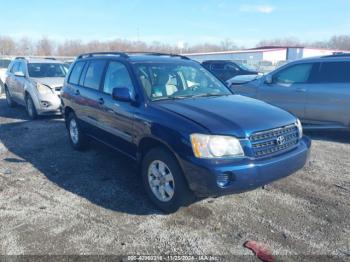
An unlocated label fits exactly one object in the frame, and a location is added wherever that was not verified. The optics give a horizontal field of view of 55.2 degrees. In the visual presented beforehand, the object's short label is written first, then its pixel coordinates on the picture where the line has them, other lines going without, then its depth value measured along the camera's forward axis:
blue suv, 3.42
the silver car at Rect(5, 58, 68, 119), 9.11
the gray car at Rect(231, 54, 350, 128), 6.81
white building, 50.22
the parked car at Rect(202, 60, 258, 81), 18.00
